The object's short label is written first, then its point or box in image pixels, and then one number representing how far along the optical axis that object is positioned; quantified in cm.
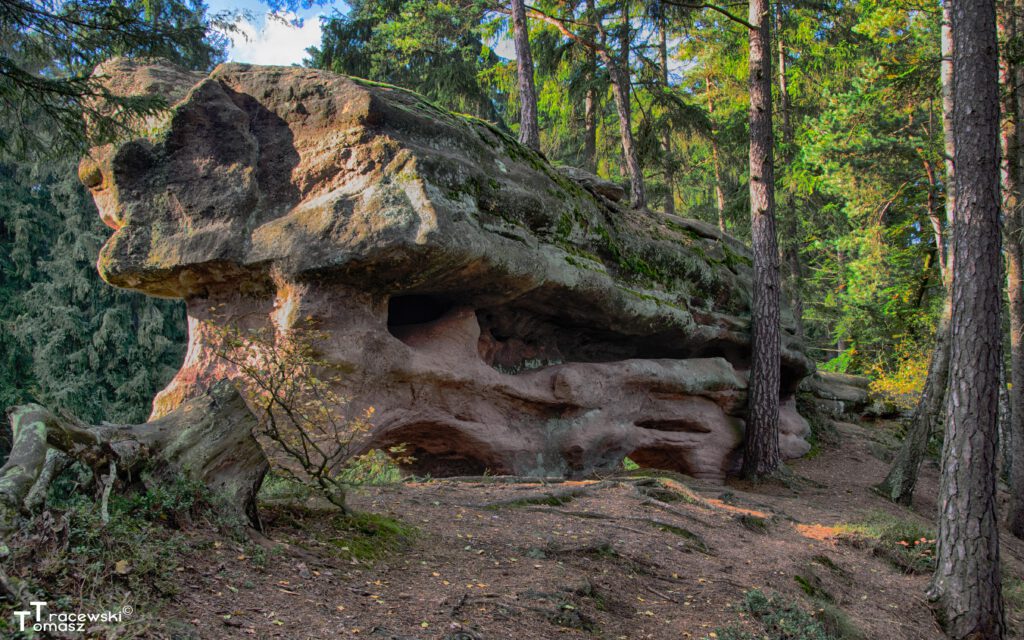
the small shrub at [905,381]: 1783
